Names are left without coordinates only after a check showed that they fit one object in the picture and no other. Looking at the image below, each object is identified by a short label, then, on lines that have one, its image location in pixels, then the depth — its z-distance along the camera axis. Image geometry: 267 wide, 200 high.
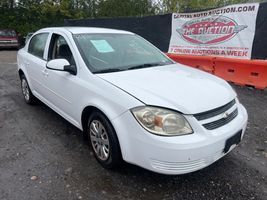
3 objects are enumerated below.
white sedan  1.85
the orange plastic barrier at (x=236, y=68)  4.49
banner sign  4.80
